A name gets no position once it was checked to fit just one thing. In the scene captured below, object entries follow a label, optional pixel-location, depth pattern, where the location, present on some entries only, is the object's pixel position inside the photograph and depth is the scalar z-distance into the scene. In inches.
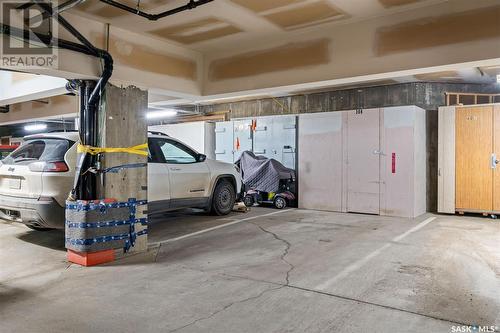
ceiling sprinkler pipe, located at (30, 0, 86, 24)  142.7
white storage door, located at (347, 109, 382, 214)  324.8
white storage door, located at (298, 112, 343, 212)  344.5
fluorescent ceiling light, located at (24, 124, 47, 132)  632.5
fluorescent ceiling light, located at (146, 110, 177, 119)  483.8
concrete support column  181.6
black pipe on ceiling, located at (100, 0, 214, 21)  150.0
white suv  188.5
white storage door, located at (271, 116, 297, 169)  381.4
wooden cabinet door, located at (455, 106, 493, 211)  314.7
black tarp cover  363.2
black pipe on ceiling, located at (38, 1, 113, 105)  173.0
